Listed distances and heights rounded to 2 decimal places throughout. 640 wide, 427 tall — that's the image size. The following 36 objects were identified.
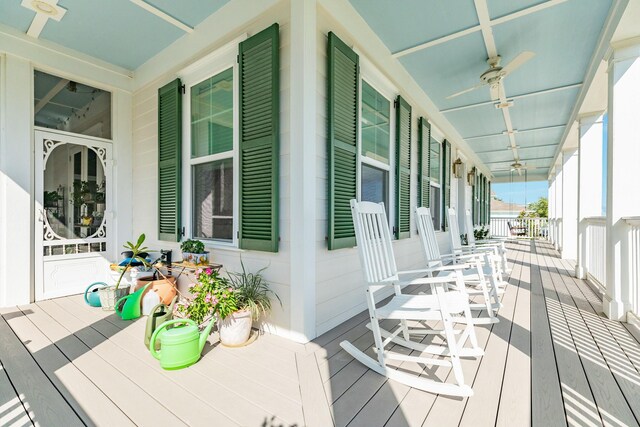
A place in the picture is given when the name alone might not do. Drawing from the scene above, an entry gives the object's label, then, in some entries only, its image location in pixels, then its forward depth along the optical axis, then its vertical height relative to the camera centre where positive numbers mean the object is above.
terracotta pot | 2.91 -0.75
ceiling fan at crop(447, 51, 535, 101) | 3.14 +1.61
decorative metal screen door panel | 3.35 -0.01
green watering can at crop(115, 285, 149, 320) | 2.78 -0.89
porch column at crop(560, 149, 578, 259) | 6.25 +0.17
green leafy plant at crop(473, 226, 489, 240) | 8.63 -0.63
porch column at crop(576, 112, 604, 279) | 4.25 +0.69
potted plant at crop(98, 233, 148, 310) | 3.04 -0.84
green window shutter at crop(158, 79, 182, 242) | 3.32 +0.60
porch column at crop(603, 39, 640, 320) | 2.77 +0.53
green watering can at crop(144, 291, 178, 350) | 2.16 -0.79
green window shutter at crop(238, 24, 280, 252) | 2.38 +0.60
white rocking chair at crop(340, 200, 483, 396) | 1.65 -0.61
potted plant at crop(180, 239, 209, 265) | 2.78 -0.38
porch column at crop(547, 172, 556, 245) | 9.14 +0.20
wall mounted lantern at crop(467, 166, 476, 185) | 8.28 +1.02
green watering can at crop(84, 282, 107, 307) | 3.17 -0.93
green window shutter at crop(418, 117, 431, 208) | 4.59 +0.81
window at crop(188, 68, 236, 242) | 2.94 +0.56
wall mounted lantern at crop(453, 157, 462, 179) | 6.86 +1.04
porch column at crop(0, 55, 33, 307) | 3.07 +0.30
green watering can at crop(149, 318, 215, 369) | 1.87 -0.85
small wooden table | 2.68 -0.50
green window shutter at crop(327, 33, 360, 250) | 2.52 +0.66
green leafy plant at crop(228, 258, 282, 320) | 2.34 -0.66
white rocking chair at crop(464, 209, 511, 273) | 4.38 -0.45
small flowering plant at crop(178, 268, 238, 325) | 2.19 -0.65
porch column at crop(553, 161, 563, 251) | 7.82 +0.20
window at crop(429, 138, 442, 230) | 5.41 +0.54
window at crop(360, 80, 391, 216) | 3.25 +0.77
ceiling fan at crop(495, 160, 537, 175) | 9.09 +1.43
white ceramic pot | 2.21 -0.87
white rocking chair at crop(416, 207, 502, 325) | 2.62 -0.49
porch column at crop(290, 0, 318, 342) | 2.26 +0.35
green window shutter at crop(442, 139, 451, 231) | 5.78 +0.64
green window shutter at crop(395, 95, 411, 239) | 3.76 +0.57
